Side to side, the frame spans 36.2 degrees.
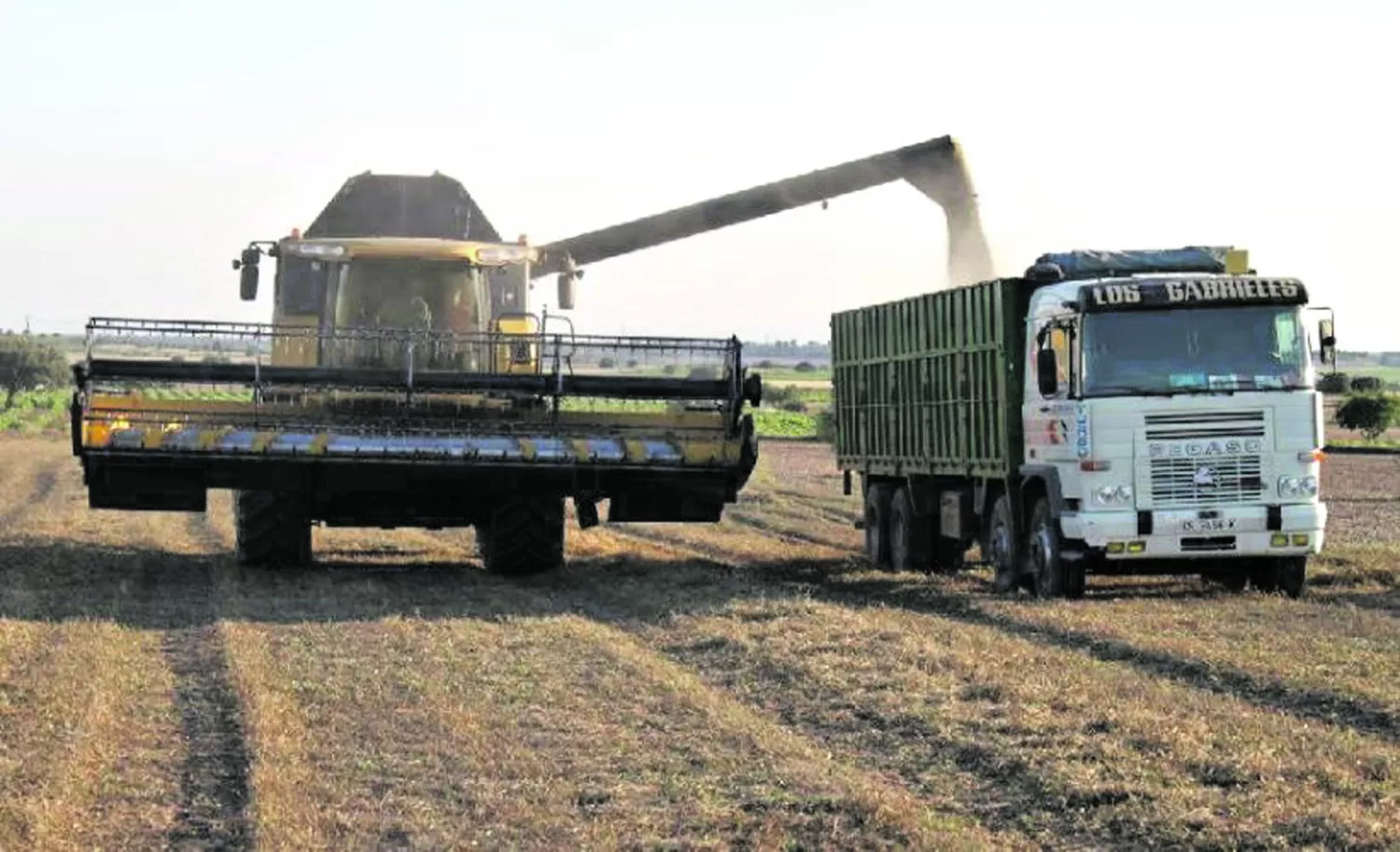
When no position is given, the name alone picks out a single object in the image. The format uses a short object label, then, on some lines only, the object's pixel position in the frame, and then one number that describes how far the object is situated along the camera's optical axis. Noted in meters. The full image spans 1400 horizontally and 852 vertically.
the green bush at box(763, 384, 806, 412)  112.31
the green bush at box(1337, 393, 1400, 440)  73.69
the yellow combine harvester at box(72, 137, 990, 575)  19.86
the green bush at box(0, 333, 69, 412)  116.44
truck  18.12
